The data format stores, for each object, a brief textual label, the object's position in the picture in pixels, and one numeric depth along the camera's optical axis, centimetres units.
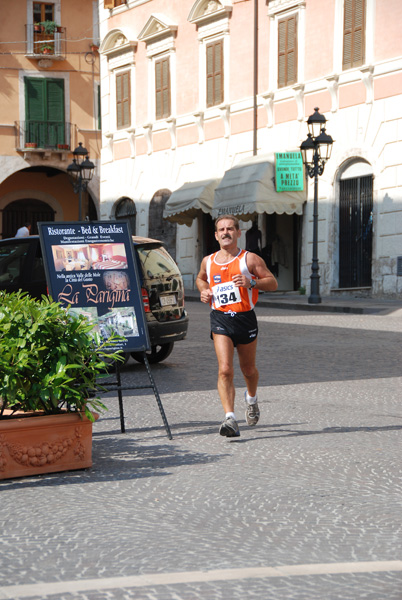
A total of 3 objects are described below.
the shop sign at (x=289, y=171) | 2858
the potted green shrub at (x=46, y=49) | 4341
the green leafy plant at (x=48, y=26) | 4359
